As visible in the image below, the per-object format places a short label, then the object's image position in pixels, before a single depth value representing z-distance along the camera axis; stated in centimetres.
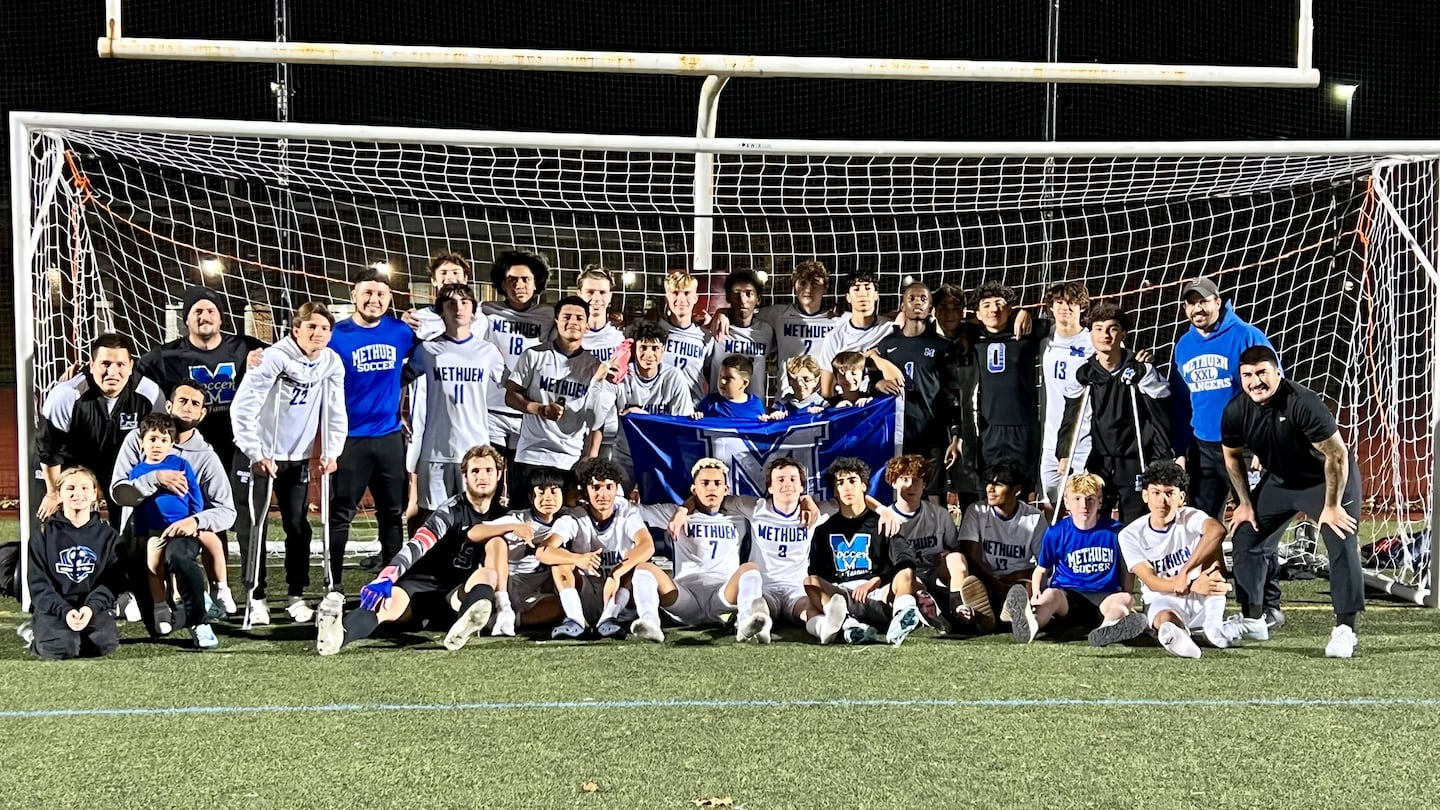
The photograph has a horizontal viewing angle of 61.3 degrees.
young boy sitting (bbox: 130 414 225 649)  476
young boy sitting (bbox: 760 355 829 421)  564
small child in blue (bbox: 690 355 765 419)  551
